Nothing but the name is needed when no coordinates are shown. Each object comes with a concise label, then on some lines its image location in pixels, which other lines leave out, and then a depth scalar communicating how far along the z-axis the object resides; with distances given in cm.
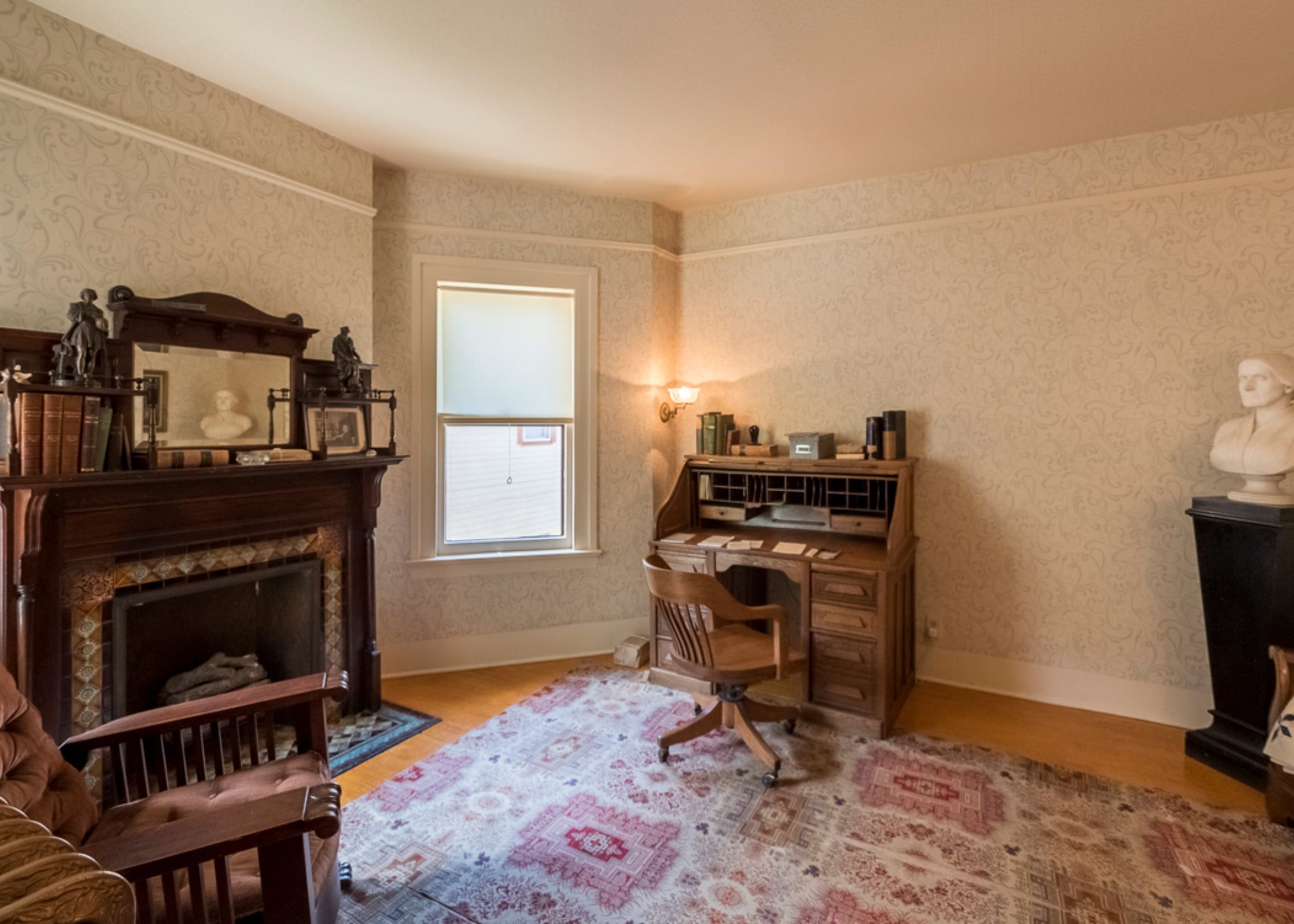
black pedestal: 226
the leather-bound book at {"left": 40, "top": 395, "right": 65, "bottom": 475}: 183
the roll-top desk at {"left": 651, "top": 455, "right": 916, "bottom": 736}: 272
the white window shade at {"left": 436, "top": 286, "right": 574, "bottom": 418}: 337
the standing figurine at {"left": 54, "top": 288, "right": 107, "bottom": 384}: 190
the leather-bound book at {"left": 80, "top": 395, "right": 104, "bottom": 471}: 192
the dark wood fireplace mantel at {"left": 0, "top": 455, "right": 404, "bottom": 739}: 188
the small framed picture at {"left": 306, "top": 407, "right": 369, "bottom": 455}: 269
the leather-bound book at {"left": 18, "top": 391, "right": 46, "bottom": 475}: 179
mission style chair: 110
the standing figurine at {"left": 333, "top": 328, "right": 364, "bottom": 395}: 276
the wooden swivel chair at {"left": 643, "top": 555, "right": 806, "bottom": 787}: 229
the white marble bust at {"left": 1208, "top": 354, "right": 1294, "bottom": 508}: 228
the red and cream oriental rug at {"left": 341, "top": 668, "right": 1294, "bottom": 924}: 174
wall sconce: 363
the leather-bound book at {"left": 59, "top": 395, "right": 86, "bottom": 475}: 187
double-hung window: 332
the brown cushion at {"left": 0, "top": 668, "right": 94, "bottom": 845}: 125
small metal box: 318
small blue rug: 252
